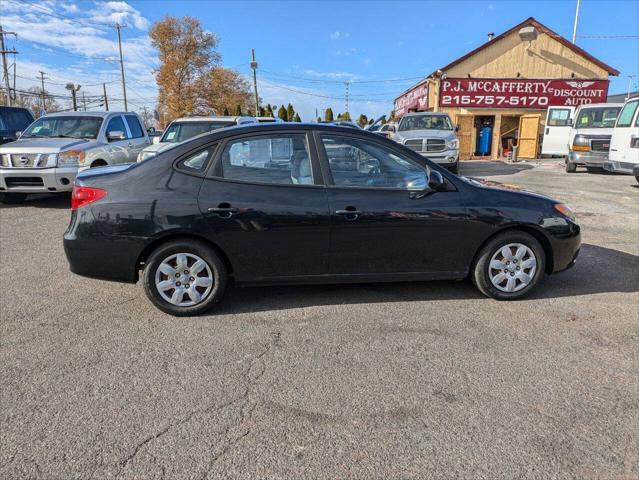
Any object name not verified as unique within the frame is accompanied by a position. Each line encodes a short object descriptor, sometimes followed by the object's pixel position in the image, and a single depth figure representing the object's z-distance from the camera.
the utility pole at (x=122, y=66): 46.44
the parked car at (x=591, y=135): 14.75
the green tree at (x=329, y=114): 53.75
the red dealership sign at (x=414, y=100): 25.44
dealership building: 22.91
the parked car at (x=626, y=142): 10.54
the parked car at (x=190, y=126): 10.03
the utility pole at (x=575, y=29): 28.08
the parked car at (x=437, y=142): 13.30
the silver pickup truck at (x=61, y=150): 8.00
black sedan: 3.64
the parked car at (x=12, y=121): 10.95
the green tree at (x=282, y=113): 51.97
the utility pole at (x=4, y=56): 40.65
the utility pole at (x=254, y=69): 32.50
